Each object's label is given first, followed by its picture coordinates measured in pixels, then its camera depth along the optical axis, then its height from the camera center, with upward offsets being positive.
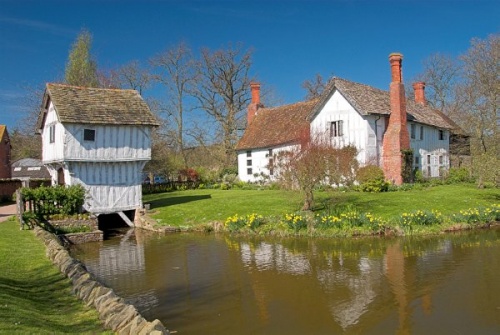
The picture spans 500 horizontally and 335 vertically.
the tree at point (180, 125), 51.44 +6.35
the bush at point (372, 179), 27.80 -0.26
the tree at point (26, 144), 43.59 +4.66
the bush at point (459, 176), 34.66 -0.20
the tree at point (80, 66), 41.25 +10.93
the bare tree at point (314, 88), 57.19 +11.76
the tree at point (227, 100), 52.47 +9.58
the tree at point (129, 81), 44.66 +10.48
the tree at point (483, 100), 35.50 +6.59
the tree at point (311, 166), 20.36 +0.47
